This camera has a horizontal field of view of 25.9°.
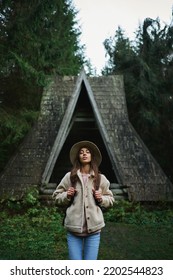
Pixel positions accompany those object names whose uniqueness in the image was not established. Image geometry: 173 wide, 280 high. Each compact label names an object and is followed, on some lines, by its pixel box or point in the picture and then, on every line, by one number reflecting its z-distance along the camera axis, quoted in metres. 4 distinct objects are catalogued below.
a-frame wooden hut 9.94
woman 3.38
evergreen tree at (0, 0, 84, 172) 7.66
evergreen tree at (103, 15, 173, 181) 11.77
